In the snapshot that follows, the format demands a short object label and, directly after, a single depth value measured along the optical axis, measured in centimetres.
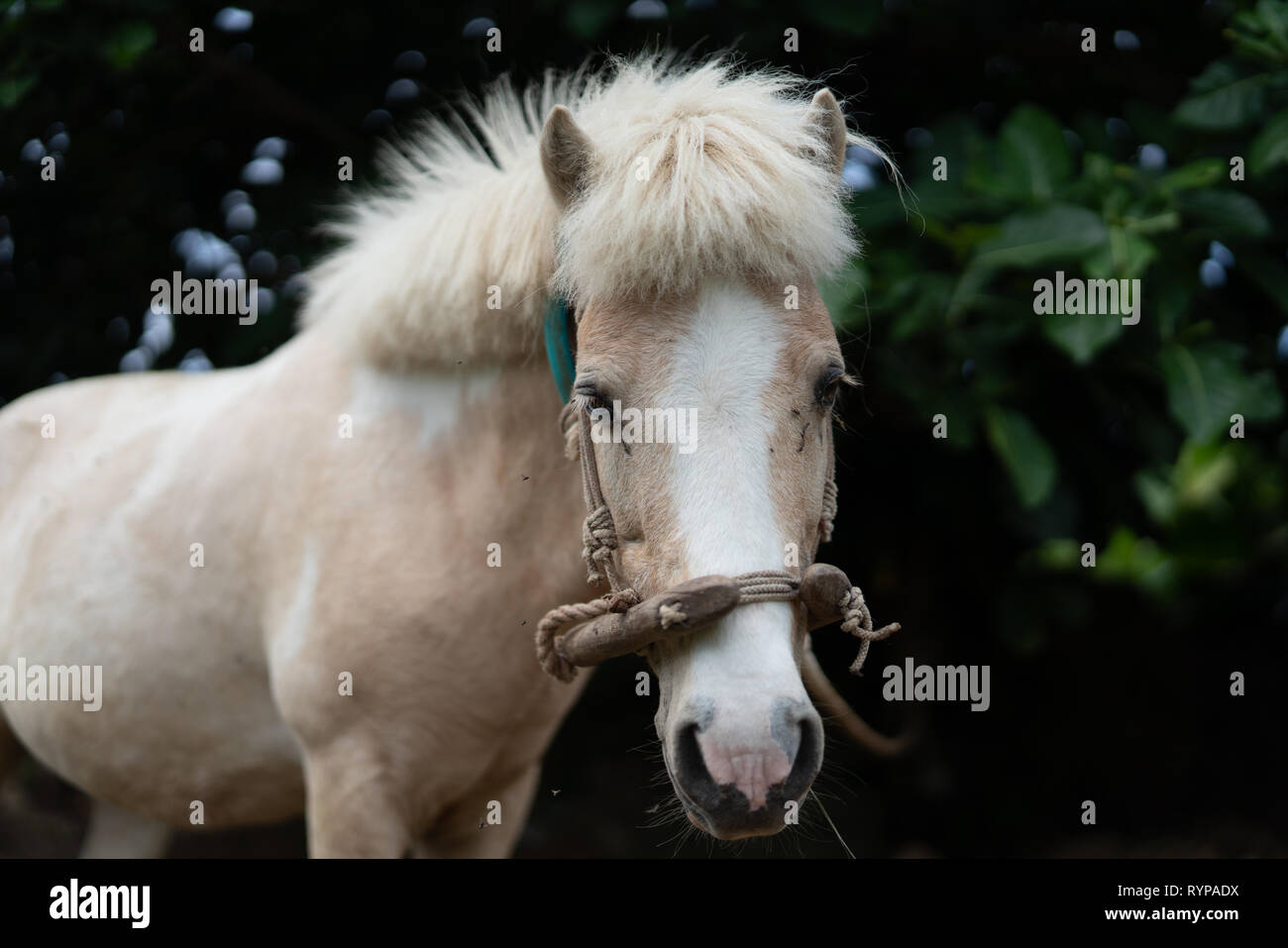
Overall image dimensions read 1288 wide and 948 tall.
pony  182
